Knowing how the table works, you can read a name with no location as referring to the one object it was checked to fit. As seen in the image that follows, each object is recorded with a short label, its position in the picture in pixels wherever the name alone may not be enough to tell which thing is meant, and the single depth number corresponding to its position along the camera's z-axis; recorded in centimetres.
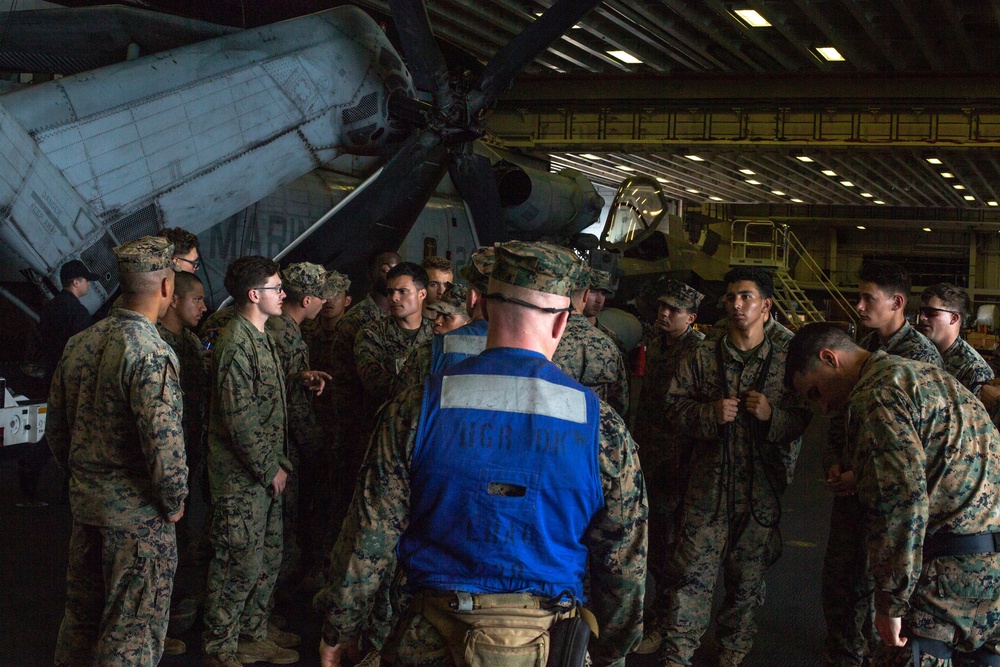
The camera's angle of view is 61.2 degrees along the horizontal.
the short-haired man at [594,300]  572
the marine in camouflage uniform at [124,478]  283
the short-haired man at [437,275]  501
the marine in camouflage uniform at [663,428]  447
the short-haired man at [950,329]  402
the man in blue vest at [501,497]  170
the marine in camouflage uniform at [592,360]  393
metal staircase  1641
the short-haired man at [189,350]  451
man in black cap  543
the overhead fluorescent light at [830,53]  1310
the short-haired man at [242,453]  344
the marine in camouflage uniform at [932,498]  229
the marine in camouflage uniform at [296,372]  427
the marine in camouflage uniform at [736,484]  365
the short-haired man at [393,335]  408
